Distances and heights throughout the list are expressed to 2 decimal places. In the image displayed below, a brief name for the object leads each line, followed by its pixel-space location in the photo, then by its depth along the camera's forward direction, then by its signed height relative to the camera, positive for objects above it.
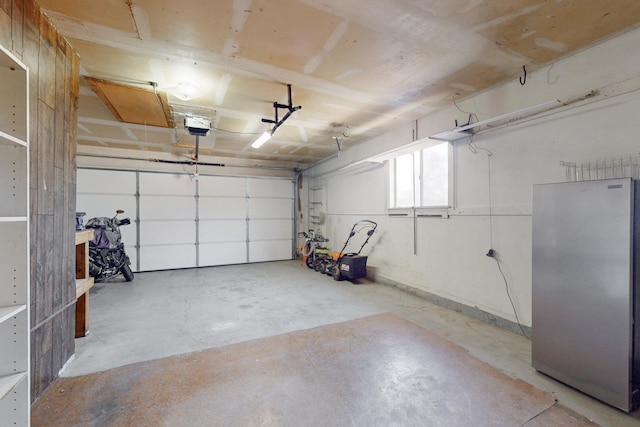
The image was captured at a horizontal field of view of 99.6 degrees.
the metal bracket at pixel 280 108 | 3.29 +1.32
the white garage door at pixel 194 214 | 6.05 -0.04
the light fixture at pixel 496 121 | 2.64 +1.02
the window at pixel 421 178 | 3.92 +0.55
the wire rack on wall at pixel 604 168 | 2.16 +0.38
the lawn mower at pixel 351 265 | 5.00 -0.99
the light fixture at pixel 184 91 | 3.07 +1.44
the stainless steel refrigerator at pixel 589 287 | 1.75 -0.53
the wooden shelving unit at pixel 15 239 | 1.26 -0.13
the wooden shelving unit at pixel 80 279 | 2.84 -0.72
